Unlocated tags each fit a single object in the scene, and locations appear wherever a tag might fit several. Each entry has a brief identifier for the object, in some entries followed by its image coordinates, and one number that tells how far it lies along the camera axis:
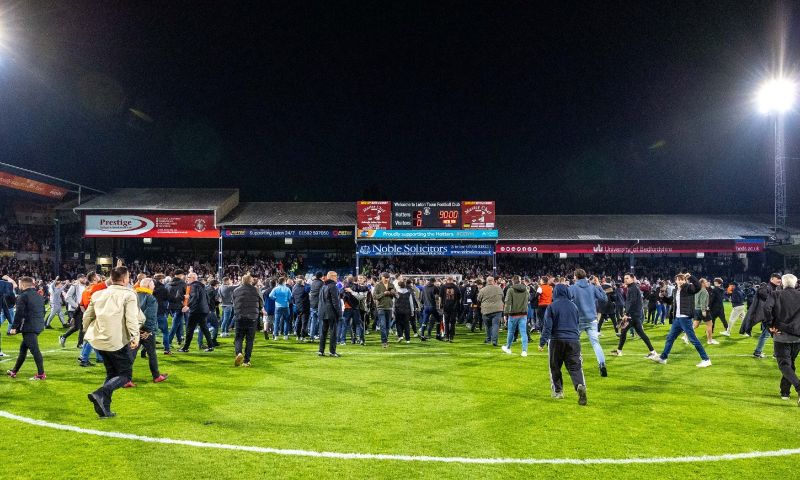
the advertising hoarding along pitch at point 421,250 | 39.44
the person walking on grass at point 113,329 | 6.79
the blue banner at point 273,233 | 40.68
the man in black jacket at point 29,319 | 9.06
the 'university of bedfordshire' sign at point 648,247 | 42.91
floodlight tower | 35.44
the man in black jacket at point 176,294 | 12.73
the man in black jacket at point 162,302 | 12.27
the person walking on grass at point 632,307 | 12.22
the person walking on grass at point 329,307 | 12.12
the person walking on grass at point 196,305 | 12.34
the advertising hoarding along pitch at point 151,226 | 40.72
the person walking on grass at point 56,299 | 19.56
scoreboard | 39.44
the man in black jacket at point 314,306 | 14.12
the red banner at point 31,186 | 37.78
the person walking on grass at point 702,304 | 14.12
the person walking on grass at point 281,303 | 15.87
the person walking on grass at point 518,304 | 12.57
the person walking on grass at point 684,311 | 10.59
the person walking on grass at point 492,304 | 14.13
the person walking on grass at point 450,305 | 15.71
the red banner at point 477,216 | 39.59
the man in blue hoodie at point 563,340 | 7.80
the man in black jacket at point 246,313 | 11.04
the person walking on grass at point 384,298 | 14.72
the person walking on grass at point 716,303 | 15.69
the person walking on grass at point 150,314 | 9.27
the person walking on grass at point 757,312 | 8.02
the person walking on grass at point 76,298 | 11.15
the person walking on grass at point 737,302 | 17.48
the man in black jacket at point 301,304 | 16.03
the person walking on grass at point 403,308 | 14.96
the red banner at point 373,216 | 39.28
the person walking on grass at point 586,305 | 9.65
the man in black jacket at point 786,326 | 7.81
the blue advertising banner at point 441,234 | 39.44
